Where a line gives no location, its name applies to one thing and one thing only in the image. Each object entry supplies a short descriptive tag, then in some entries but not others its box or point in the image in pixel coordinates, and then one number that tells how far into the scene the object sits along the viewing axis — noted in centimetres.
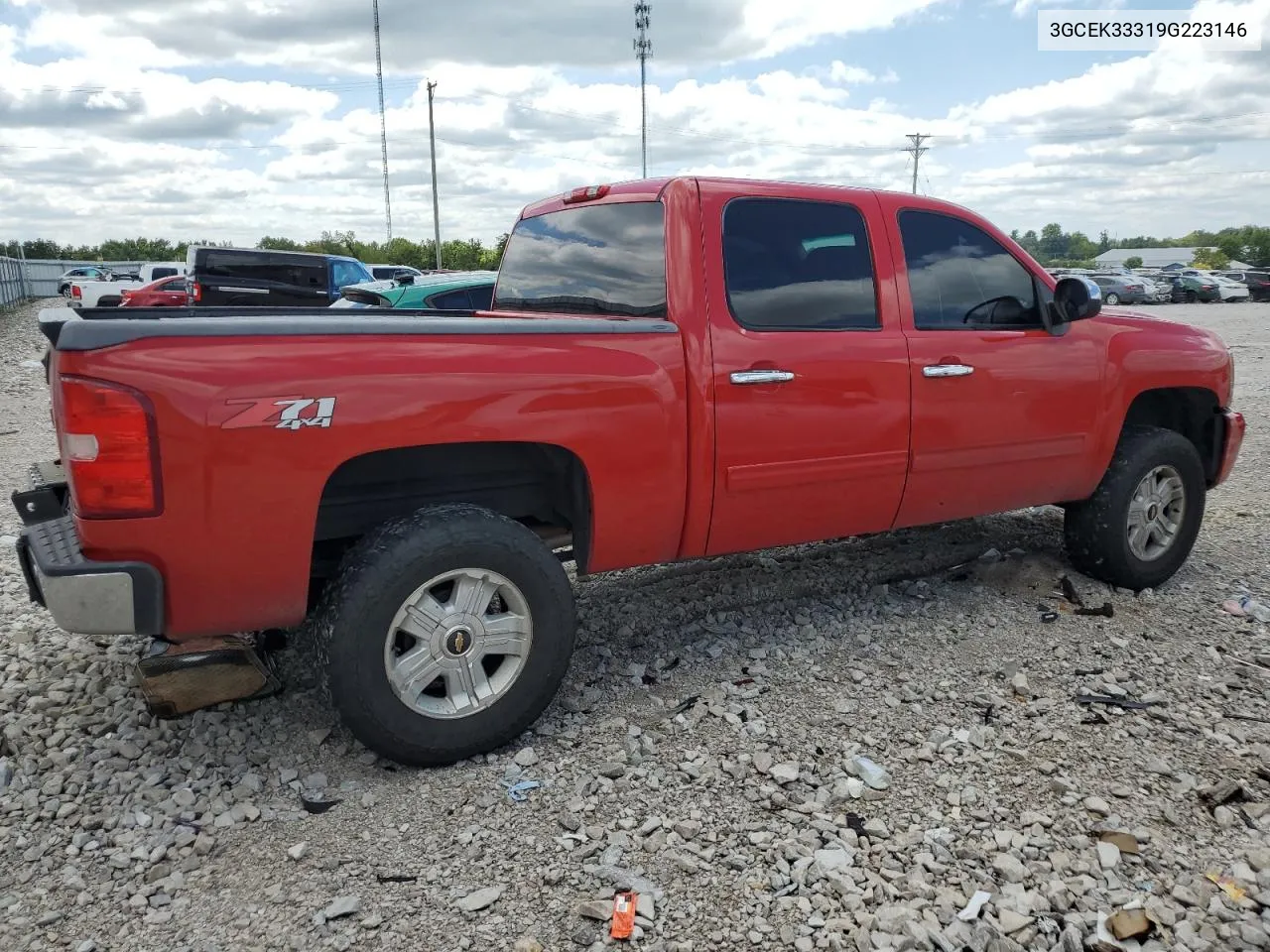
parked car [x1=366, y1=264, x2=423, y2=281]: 2555
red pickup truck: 279
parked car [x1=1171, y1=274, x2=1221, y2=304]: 3816
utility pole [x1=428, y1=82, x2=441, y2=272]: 4954
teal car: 827
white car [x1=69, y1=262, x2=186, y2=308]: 2686
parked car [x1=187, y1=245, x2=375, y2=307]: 1202
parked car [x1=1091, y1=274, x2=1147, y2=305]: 3753
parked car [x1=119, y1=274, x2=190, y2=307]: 2355
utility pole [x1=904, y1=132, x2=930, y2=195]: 6844
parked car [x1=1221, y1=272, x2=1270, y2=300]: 3750
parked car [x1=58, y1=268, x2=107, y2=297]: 3879
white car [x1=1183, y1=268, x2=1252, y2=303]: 3812
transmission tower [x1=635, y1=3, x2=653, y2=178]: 5198
